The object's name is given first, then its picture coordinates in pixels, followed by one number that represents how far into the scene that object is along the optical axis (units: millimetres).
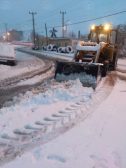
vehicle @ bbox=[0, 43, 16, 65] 10721
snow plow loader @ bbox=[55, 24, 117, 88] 6397
